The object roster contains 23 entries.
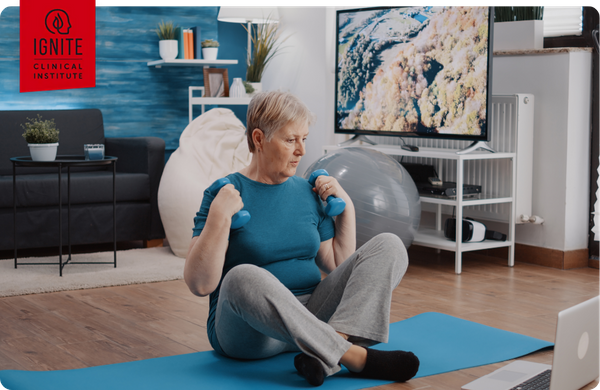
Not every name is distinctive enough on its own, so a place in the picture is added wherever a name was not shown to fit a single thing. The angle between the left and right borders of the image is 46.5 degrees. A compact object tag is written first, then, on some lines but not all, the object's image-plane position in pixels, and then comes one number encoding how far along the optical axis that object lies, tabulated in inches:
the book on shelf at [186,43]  198.4
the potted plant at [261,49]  199.5
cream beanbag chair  154.2
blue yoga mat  72.7
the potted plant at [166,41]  194.2
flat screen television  137.6
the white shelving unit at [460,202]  139.5
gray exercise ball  131.2
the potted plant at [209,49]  198.4
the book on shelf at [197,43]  198.1
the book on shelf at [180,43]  198.0
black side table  136.0
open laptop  62.2
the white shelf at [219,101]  193.3
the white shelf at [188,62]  192.5
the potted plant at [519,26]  149.9
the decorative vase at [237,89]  195.8
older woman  67.9
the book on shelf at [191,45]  199.5
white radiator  146.3
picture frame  196.5
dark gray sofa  151.0
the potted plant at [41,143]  137.5
